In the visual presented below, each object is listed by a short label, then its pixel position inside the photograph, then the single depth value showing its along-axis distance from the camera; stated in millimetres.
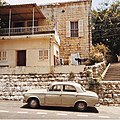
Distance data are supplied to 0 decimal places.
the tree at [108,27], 31594
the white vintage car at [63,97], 11945
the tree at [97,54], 20766
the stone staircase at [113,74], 16314
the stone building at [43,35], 19594
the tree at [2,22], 21697
